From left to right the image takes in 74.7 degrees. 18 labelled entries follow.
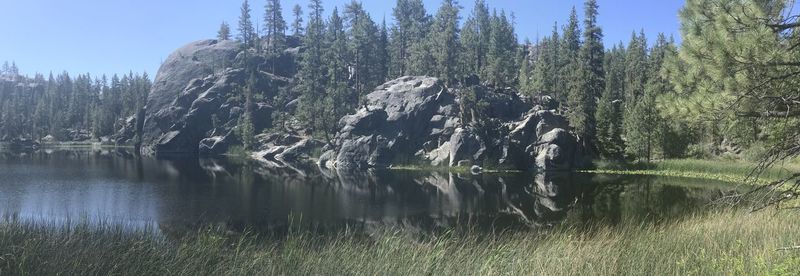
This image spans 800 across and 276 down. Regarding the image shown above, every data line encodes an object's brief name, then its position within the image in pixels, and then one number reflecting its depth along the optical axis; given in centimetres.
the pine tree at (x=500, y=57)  9344
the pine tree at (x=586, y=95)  7494
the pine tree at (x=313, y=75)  9481
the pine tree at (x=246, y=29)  13325
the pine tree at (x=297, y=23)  14650
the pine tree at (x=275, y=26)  13512
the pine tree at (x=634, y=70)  9194
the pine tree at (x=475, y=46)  10294
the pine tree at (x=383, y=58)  11531
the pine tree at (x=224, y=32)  15200
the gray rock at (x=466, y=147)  7506
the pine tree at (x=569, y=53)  8769
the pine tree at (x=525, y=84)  9111
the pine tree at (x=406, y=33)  11631
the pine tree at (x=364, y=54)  11123
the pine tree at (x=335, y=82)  9281
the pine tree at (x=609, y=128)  7388
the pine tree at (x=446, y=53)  9269
